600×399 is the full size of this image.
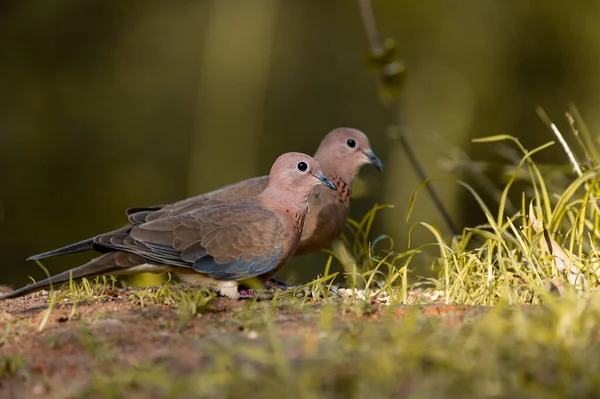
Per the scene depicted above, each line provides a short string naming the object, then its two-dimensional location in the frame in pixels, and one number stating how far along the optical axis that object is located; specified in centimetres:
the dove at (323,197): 1018
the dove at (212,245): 869
